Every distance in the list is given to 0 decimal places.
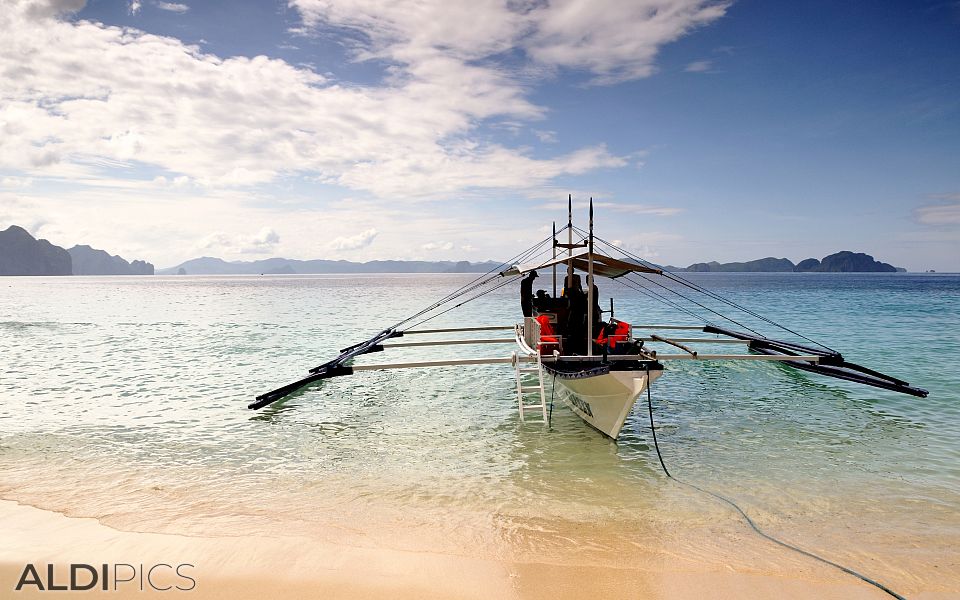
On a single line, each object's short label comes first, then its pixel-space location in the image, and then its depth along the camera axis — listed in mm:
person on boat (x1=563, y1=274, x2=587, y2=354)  12078
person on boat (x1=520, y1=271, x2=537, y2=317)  15047
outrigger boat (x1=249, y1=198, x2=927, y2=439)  9820
